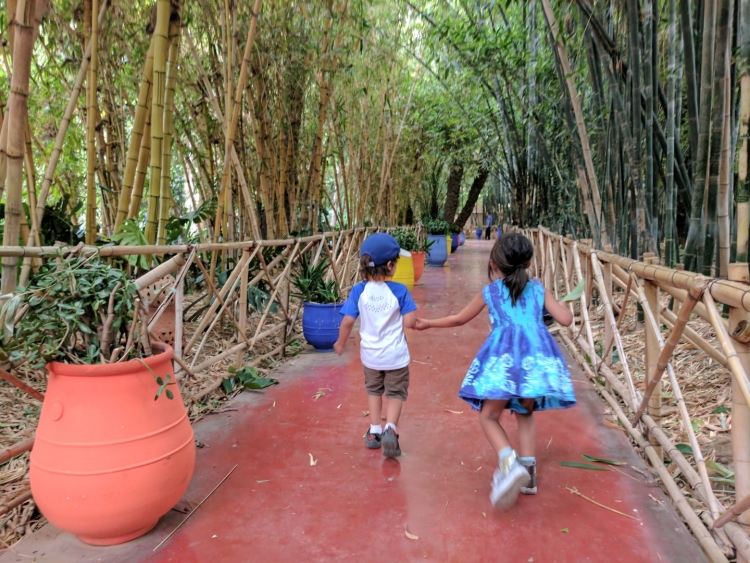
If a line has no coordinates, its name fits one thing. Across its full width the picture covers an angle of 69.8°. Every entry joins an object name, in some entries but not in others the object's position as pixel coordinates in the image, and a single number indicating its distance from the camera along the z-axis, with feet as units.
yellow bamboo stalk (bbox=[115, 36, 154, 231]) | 7.27
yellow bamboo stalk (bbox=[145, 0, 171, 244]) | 6.79
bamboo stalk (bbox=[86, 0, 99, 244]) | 6.81
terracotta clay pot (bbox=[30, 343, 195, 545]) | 4.16
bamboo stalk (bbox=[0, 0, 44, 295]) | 5.24
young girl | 5.19
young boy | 6.36
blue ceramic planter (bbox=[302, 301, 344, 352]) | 10.98
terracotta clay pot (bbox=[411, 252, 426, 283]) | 21.99
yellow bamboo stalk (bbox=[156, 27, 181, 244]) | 7.54
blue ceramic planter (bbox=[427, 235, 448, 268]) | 30.68
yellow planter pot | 18.40
